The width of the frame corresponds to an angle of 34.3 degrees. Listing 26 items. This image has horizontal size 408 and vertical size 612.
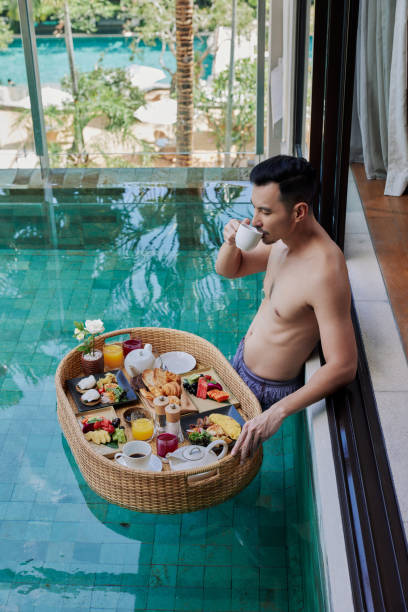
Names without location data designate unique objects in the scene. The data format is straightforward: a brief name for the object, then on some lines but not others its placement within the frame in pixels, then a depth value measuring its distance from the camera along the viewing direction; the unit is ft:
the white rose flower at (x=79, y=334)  10.33
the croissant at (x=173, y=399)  9.15
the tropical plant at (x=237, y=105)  21.54
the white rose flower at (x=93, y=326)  10.33
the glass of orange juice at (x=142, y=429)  8.84
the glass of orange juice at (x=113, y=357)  10.48
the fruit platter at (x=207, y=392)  9.44
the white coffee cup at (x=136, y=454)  8.19
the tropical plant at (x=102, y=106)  22.36
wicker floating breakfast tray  7.92
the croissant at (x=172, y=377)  9.77
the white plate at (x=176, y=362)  10.23
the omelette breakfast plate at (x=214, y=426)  8.63
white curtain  12.34
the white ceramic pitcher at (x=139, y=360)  10.05
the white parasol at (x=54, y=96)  22.20
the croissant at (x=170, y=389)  9.46
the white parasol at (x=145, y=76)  23.86
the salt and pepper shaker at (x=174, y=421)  8.75
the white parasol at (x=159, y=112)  23.65
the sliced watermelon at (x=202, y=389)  9.58
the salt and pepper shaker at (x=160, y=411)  9.09
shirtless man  7.51
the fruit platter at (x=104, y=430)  8.68
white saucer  8.24
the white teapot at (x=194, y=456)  8.21
